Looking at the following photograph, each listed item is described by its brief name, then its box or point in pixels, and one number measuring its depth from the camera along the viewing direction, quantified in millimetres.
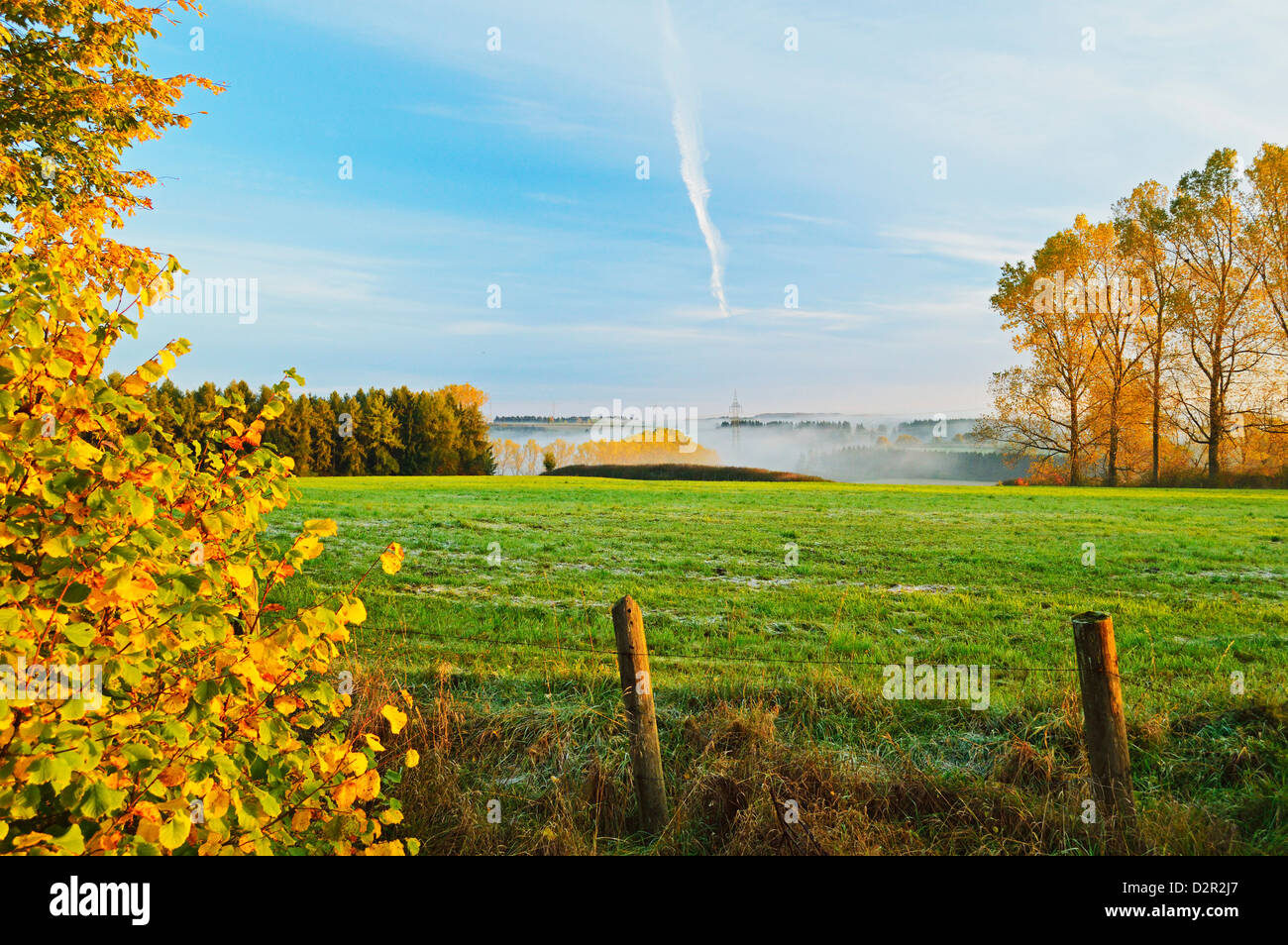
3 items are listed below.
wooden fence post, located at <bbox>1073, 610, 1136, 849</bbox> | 4418
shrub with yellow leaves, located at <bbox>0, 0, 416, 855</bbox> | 2320
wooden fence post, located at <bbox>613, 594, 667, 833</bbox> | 4676
